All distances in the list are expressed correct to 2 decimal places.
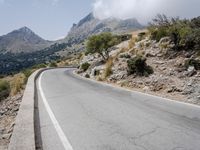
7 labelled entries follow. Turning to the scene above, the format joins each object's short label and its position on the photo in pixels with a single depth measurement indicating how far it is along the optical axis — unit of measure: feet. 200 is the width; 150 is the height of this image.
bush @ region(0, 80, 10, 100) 44.01
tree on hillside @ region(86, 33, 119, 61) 62.08
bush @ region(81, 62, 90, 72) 66.41
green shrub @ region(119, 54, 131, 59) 44.77
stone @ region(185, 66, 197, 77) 28.78
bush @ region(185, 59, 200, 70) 29.50
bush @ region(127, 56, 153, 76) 34.98
